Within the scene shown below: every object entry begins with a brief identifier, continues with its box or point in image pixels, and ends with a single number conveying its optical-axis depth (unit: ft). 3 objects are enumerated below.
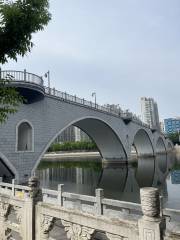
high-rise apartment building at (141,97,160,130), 644.64
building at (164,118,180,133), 558.56
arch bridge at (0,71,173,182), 73.77
